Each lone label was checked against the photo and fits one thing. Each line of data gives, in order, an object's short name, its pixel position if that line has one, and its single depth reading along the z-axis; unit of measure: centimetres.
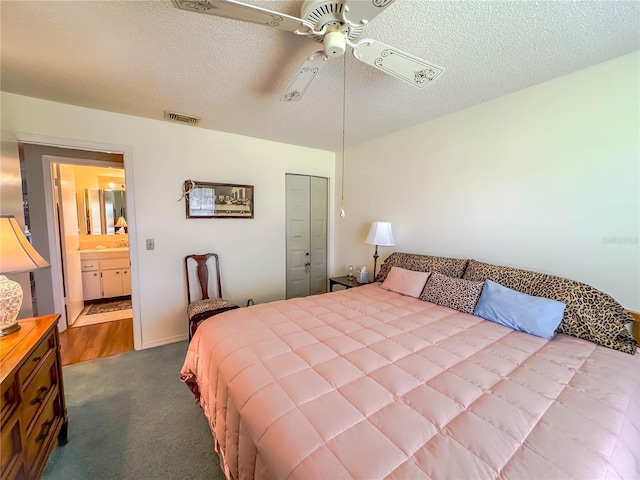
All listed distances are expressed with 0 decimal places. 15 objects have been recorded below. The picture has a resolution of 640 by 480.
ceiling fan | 100
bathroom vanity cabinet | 401
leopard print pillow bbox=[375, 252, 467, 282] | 238
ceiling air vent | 252
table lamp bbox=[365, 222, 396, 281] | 292
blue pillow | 164
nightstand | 312
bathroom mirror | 425
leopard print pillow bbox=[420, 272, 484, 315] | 202
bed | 80
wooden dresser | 102
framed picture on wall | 293
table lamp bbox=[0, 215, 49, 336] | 129
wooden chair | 253
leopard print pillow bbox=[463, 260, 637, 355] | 151
